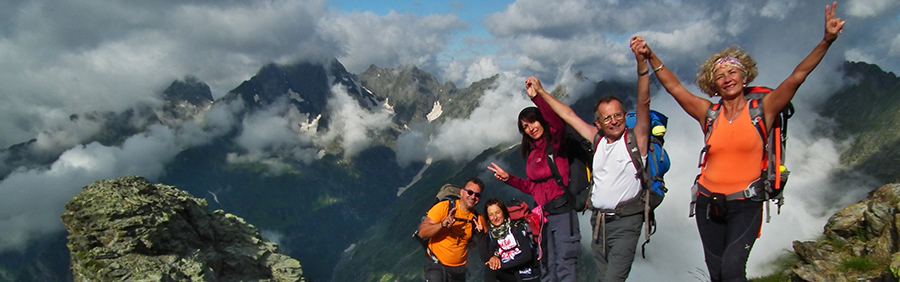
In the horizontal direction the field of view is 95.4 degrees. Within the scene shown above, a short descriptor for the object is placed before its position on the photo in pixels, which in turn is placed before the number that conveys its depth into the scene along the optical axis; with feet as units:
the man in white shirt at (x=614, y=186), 19.25
